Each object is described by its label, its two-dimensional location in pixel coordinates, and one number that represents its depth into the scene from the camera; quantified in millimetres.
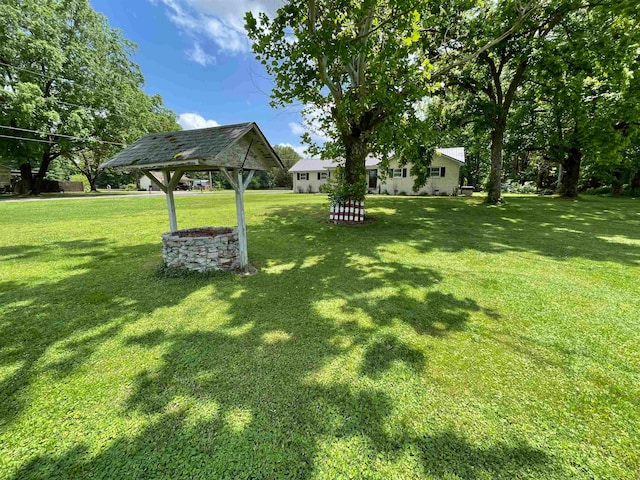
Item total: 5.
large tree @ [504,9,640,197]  10328
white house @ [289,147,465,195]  25250
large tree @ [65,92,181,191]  25922
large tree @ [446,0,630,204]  11273
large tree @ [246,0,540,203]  8109
